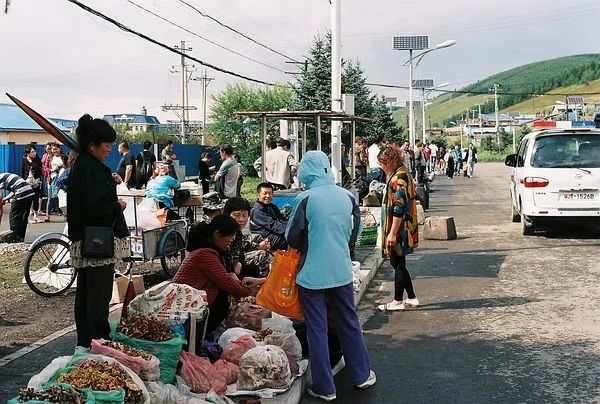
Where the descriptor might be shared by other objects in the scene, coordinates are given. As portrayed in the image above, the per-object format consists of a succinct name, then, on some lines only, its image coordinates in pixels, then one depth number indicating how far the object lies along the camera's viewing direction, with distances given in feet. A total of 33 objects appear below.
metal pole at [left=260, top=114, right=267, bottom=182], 43.21
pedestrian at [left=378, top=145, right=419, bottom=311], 28.22
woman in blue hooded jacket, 19.30
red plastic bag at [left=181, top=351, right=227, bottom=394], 17.78
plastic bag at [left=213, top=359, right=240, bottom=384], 18.76
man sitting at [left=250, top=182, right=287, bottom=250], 31.22
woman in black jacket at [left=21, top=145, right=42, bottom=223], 60.59
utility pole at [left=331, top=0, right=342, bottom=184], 45.47
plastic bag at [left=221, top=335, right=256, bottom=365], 19.66
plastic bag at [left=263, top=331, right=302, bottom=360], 20.44
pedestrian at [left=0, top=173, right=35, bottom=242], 42.09
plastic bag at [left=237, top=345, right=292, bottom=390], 18.43
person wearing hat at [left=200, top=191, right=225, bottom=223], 31.86
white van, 46.50
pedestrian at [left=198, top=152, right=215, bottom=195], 81.87
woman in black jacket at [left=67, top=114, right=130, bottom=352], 19.03
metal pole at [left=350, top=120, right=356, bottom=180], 50.61
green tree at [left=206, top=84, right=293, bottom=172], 164.86
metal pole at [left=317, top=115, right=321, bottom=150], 40.65
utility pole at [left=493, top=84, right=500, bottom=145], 345.55
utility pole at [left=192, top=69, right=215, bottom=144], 229.66
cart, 31.91
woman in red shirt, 21.70
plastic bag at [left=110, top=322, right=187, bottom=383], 17.19
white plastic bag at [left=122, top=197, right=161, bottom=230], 34.09
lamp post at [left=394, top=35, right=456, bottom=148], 138.04
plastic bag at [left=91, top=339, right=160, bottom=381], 15.89
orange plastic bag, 20.02
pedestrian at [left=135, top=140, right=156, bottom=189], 60.08
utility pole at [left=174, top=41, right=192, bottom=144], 225.87
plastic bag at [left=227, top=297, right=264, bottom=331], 22.30
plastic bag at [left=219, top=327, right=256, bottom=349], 20.56
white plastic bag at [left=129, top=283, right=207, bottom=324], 19.17
